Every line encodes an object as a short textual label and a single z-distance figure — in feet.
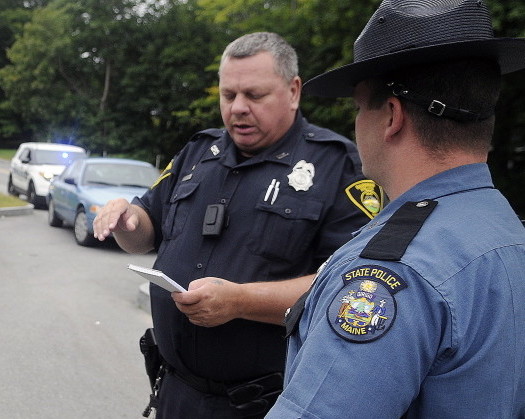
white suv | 49.01
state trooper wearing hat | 3.33
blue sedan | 33.06
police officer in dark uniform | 7.09
